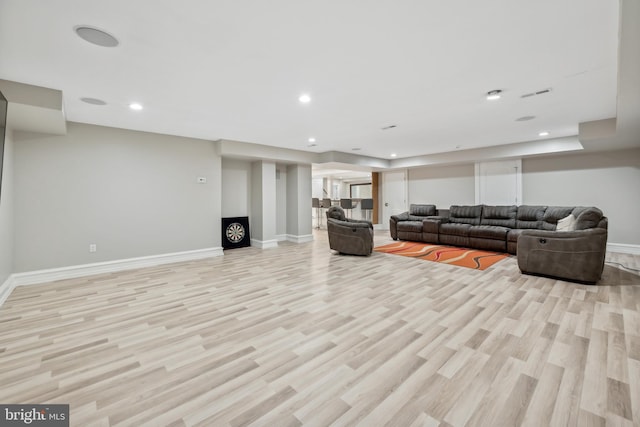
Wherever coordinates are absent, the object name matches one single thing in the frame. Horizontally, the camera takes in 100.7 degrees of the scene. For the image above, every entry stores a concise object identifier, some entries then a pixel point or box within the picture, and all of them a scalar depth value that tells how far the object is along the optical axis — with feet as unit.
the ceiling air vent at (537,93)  10.58
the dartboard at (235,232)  21.54
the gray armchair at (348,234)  18.06
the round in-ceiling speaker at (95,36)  6.63
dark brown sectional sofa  11.91
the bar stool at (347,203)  35.56
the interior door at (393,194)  30.66
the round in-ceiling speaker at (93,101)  11.14
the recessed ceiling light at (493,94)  10.72
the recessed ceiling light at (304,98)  11.01
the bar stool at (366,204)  34.42
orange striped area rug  16.28
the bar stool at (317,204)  37.10
